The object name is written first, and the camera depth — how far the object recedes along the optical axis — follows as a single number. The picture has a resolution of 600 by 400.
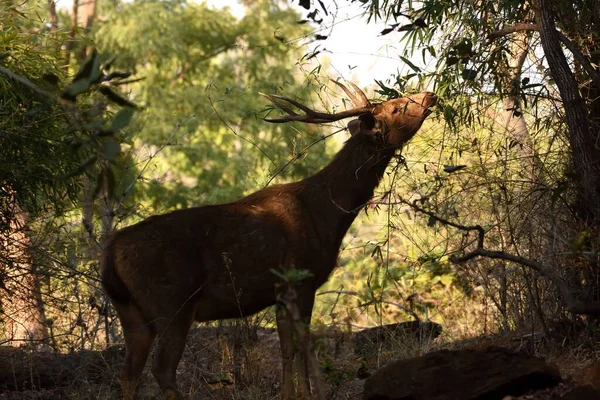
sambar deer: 13.18
